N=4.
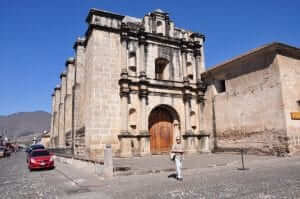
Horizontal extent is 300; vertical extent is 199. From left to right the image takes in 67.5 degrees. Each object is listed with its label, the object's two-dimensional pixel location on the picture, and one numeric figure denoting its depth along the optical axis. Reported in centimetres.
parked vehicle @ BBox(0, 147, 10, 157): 2833
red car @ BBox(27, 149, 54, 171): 1175
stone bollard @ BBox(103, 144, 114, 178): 802
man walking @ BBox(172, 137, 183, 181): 739
